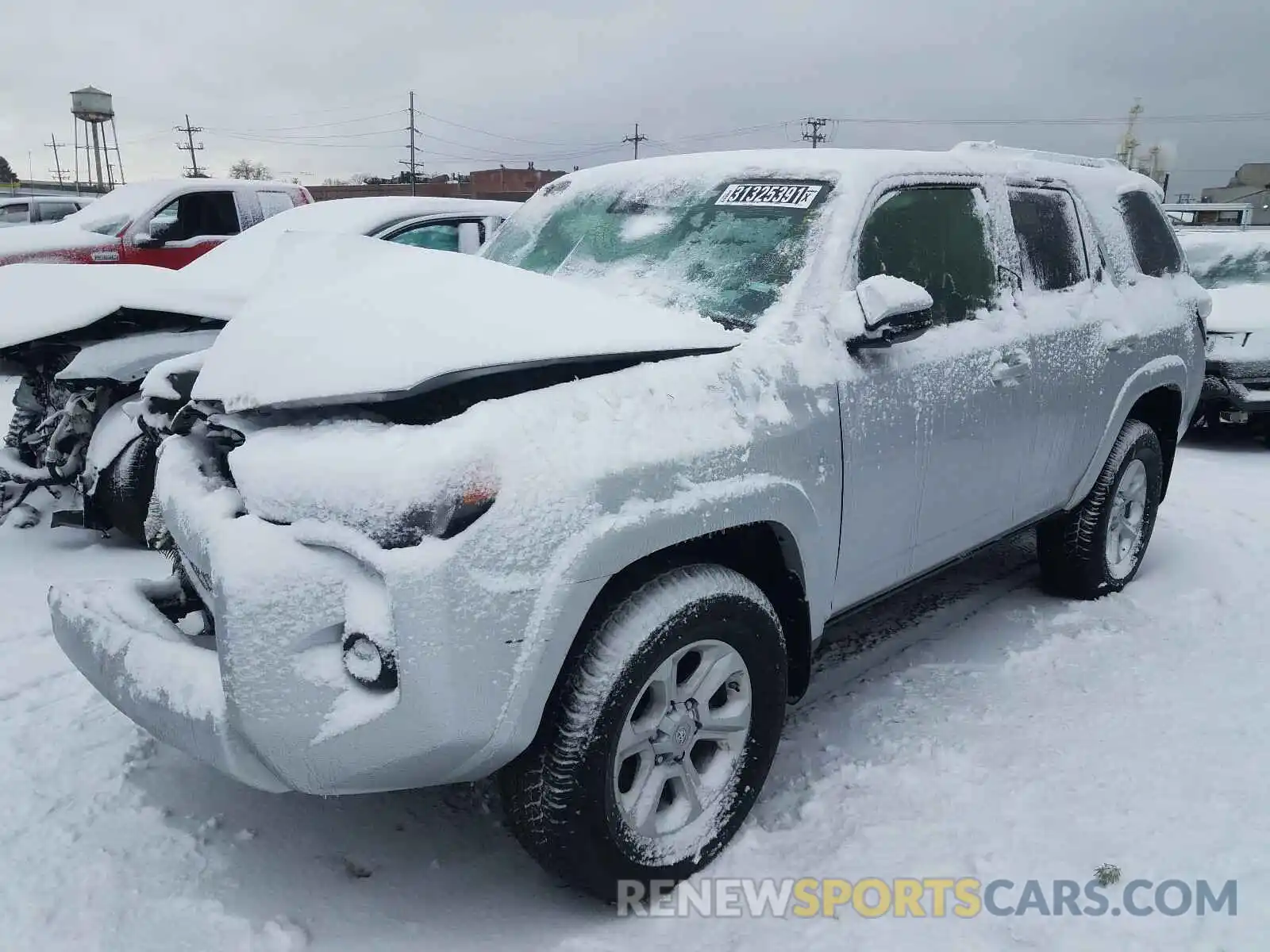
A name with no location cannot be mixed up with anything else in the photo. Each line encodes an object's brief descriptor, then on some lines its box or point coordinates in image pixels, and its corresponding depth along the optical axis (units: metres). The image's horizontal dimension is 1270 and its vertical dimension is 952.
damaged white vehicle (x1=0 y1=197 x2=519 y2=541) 4.44
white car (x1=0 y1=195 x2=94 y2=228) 15.41
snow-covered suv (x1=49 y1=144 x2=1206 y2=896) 1.95
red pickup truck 9.30
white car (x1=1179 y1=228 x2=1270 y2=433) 7.94
